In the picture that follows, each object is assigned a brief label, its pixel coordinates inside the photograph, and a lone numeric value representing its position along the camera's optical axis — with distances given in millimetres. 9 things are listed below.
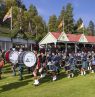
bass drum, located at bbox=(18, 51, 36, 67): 7199
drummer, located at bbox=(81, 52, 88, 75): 9349
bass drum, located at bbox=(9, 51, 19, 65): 8815
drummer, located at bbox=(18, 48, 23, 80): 7660
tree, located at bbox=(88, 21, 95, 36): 63491
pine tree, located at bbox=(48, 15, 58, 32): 40768
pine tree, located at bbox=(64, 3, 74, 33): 42266
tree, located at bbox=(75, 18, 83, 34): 42883
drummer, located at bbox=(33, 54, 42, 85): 6990
